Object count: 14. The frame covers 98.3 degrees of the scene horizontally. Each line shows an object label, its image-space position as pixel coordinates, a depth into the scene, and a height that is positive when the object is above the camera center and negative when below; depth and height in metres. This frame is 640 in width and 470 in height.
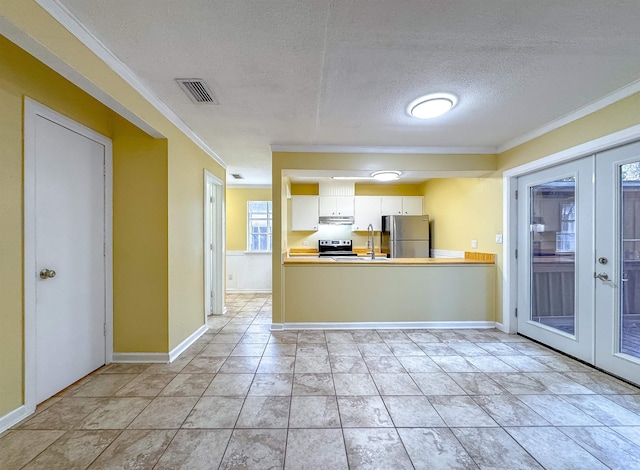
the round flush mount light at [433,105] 2.35 +1.16
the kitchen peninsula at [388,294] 3.74 -0.79
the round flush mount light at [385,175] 3.81 +0.86
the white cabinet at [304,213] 5.72 +0.46
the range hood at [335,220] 5.71 +0.32
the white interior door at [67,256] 2.03 -0.17
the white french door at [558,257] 2.68 -0.23
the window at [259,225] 6.18 +0.23
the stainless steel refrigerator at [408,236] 5.45 -0.01
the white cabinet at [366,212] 5.79 +0.49
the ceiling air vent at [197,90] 2.15 +1.20
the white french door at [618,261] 2.33 -0.22
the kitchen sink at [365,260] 3.82 -0.35
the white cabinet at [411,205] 5.83 +0.65
